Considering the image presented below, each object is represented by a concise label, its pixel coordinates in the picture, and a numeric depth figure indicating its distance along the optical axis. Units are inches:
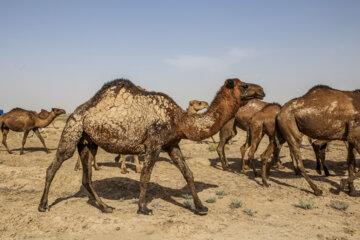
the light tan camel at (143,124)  230.8
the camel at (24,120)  633.6
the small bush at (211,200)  276.4
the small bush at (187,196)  282.0
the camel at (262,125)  404.8
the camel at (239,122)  486.9
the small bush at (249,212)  241.8
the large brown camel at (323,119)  303.6
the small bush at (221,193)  297.8
